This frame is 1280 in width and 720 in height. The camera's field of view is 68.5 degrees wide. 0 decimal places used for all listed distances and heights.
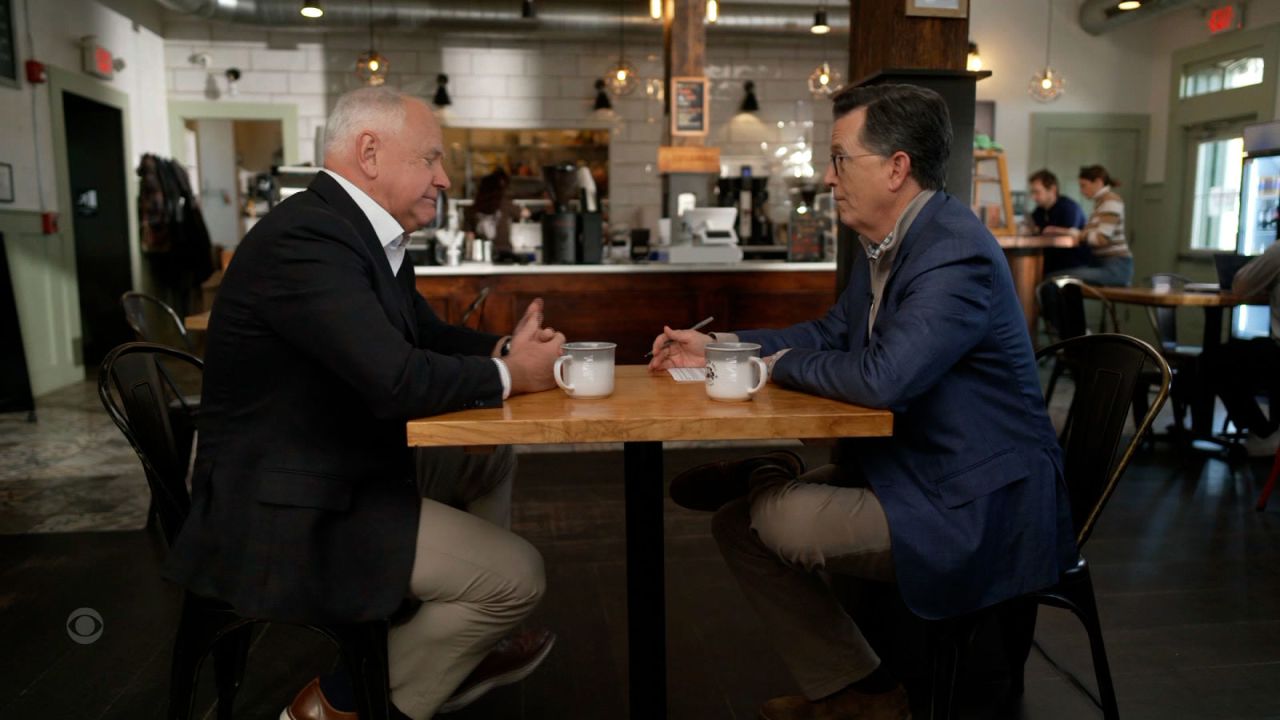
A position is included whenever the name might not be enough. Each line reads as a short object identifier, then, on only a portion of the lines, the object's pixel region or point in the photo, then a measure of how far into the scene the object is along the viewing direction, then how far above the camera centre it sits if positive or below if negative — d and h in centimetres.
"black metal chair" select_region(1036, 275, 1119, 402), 479 -41
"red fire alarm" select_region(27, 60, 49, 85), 669 +109
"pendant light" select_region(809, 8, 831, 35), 873 +190
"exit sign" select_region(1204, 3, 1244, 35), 834 +188
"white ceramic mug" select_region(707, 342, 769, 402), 166 -25
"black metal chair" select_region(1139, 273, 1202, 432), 486 -66
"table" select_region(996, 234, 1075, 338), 716 -28
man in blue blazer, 170 -43
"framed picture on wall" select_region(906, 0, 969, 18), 310 +72
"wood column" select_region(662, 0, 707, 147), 732 +146
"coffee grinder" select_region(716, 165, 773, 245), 890 +24
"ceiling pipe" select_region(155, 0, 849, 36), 874 +202
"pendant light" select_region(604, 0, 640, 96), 933 +149
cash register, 577 -8
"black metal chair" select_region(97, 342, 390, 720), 165 -70
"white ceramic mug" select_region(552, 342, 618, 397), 172 -26
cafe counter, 548 -41
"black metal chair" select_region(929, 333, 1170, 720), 173 -51
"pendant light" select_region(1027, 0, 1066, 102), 860 +129
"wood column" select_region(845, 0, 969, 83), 313 +62
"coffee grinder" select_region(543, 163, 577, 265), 561 -7
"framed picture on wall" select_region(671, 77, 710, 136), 732 +94
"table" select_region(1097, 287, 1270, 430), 470 -41
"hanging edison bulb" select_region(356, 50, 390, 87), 893 +152
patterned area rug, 382 -119
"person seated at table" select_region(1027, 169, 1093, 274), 781 +8
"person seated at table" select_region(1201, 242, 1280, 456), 439 -70
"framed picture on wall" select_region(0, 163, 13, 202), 633 +29
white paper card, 196 -32
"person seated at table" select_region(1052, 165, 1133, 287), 739 -13
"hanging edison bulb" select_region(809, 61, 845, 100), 916 +142
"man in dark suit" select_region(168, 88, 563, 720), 159 -42
